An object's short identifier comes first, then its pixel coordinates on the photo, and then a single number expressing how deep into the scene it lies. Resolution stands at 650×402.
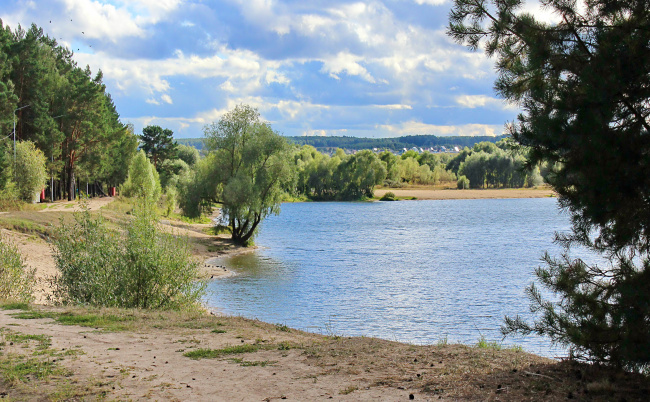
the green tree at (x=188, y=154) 110.00
